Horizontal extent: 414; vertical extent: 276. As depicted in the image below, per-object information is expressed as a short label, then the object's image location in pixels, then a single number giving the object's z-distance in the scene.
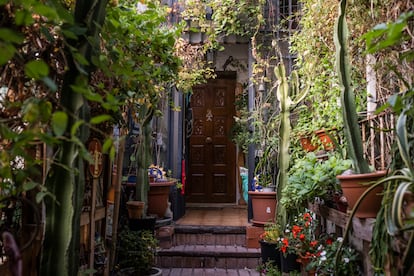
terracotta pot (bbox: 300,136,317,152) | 4.22
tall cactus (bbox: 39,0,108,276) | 1.47
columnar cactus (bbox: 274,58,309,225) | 4.13
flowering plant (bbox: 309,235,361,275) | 2.43
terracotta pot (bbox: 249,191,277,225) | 4.75
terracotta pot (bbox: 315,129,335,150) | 3.64
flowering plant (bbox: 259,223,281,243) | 3.96
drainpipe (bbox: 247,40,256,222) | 5.28
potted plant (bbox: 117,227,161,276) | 3.45
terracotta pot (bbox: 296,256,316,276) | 3.15
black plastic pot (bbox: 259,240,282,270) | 3.92
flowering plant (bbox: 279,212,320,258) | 3.20
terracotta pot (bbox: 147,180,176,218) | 4.78
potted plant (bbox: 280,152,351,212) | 2.92
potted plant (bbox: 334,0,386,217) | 2.27
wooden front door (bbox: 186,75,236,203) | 7.22
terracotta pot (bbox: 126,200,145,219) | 3.86
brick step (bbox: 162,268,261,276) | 4.19
